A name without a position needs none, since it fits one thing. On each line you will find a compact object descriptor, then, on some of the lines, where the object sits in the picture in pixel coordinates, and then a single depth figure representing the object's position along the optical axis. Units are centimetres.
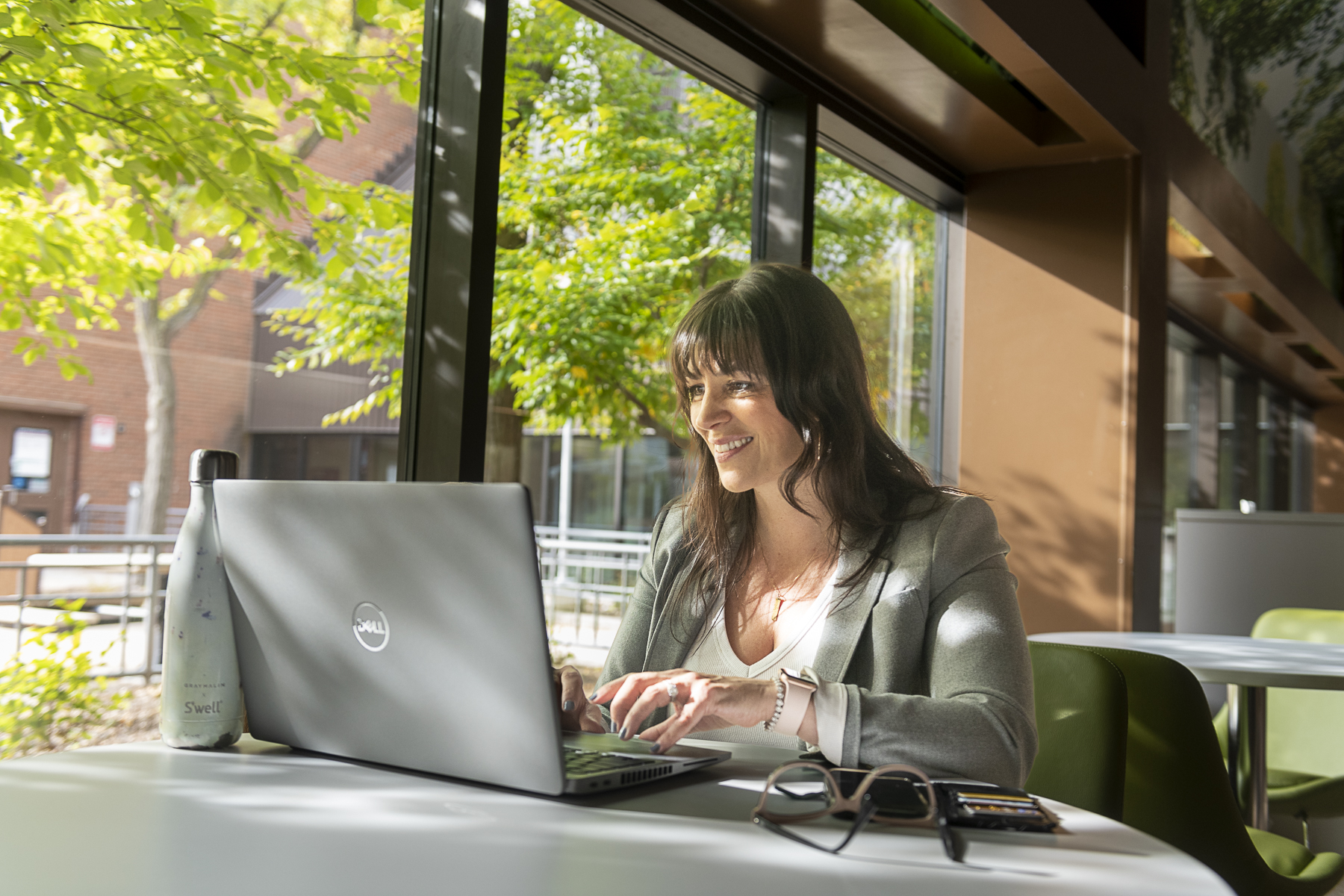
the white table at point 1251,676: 199
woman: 110
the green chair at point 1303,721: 280
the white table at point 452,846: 75
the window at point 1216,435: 862
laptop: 88
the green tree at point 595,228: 241
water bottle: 113
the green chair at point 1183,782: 168
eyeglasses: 88
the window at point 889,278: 365
